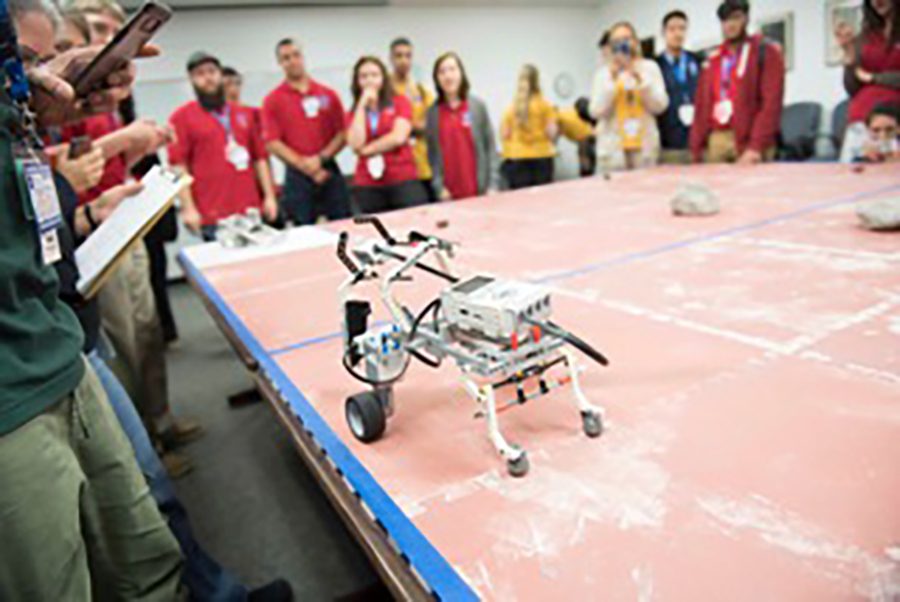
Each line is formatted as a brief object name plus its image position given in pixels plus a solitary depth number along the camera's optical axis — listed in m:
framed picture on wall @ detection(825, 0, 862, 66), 4.98
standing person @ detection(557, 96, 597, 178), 5.70
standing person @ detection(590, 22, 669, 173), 3.69
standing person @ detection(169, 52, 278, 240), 3.13
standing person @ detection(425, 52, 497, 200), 3.74
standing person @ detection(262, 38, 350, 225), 3.50
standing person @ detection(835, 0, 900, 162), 3.15
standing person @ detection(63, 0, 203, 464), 1.87
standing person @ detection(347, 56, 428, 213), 3.38
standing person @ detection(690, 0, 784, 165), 3.42
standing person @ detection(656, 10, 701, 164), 4.02
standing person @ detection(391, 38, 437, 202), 4.05
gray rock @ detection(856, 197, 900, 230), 1.73
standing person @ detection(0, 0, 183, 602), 0.70
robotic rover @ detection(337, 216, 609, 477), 0.77
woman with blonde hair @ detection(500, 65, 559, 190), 4.25
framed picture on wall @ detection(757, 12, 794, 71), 5.78
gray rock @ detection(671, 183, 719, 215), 2.23
